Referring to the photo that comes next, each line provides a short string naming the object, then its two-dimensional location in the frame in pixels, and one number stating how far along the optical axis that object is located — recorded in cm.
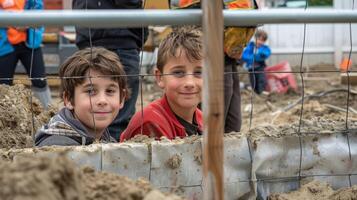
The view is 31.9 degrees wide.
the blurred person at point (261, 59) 1213
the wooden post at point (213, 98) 210
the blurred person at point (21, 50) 555
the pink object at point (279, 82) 1235
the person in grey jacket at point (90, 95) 312
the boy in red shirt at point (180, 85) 339
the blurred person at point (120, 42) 412
